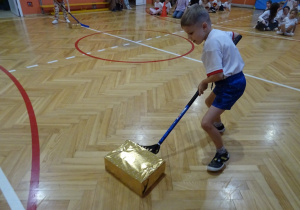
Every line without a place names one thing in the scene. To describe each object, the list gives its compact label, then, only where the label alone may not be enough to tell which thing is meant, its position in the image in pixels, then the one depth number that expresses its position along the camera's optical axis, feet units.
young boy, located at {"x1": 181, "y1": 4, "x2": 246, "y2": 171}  4.28
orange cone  26.14
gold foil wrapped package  4.42
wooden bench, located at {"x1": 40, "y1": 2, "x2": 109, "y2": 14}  23.59
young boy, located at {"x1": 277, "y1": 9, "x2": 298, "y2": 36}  17.89
